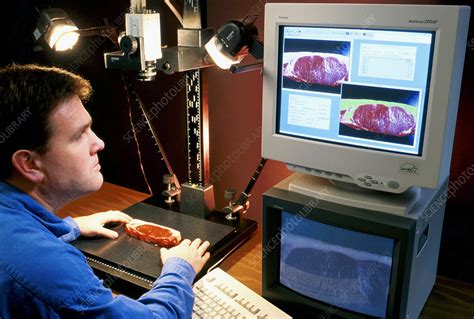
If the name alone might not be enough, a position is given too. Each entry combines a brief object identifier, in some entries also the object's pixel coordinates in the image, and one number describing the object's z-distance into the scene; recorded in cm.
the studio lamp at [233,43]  133
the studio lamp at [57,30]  161
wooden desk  135
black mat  142
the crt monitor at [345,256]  114
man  92
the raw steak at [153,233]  151
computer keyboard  125
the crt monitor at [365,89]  106
